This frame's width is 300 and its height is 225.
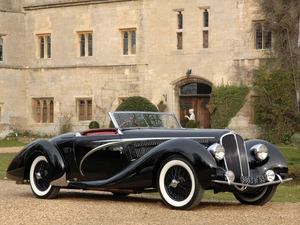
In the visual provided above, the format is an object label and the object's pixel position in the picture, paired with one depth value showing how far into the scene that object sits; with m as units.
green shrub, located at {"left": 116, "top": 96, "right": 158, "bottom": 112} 26.12
